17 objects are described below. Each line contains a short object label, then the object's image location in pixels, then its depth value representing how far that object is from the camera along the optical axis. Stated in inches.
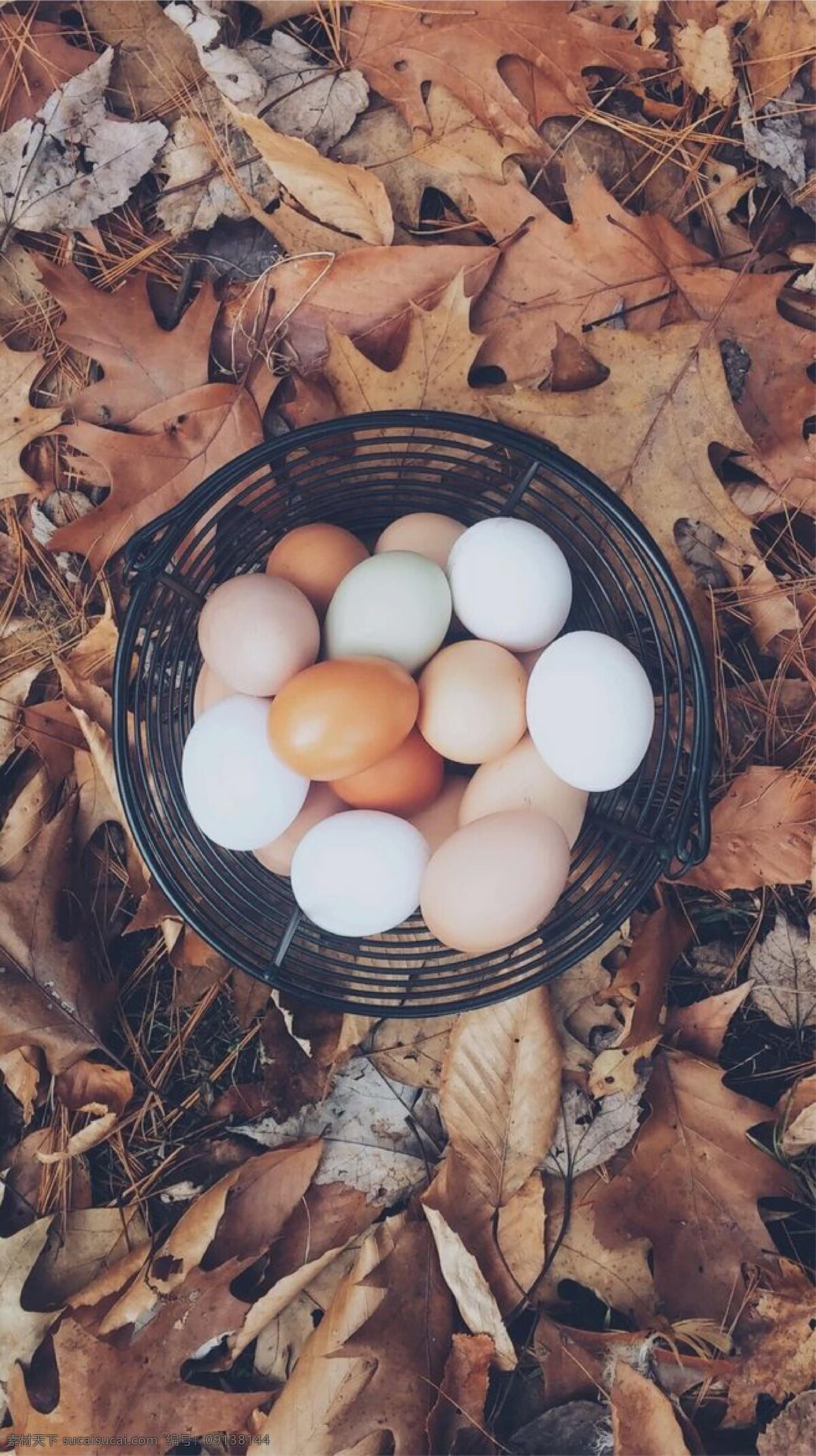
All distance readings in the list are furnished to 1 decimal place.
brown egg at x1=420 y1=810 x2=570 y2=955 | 18.5
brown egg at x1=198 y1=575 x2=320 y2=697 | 19.2
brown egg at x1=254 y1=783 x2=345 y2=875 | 20.6
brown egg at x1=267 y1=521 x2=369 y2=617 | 20.3
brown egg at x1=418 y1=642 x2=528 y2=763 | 19.3
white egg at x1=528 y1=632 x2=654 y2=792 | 18.4
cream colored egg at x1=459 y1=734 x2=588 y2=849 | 19.6
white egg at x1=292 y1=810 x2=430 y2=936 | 18.9
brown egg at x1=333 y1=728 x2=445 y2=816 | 20.0
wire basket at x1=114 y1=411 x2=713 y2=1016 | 19.9
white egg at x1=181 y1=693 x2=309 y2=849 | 19.2
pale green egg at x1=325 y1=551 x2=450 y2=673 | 19.3
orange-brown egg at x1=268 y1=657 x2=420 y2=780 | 18.5
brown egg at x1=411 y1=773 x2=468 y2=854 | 20.7
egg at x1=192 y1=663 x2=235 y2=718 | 20.7
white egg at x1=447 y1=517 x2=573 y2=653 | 19.2
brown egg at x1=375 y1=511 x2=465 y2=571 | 20.6
